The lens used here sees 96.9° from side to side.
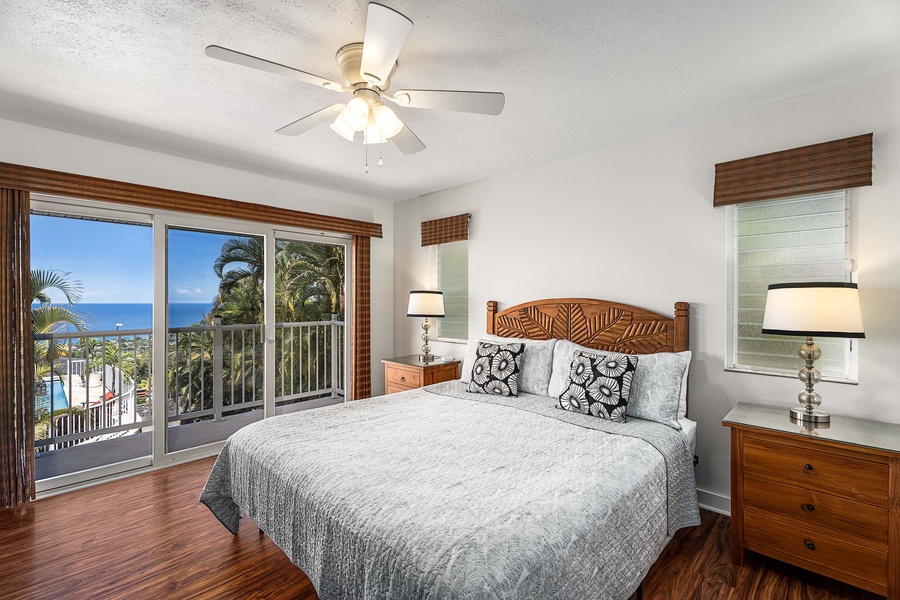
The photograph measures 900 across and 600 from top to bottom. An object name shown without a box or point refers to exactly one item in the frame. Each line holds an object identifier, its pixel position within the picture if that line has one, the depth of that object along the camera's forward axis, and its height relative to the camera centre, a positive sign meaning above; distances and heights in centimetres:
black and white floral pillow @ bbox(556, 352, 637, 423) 239 -56
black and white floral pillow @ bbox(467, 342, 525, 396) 299 -56
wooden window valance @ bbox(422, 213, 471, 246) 416 +73
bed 121 -75
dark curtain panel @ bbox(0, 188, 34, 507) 263 -38
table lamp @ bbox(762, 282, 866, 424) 191 -10
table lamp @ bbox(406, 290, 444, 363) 399 -7
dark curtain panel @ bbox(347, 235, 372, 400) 457 -34
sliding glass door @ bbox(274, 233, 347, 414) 438 -29
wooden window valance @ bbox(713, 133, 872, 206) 215 +72
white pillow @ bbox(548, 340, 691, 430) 235 -56
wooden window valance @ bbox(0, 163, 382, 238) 270 +81
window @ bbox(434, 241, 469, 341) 430 +13
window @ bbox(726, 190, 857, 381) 226 +20
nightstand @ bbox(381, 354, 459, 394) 382 -75
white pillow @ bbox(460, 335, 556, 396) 303 -54
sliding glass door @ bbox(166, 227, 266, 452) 363 -37
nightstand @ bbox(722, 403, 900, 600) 175 -96
